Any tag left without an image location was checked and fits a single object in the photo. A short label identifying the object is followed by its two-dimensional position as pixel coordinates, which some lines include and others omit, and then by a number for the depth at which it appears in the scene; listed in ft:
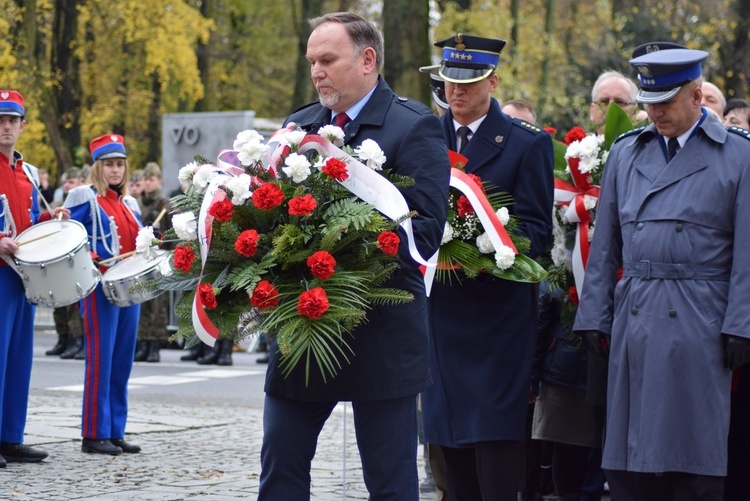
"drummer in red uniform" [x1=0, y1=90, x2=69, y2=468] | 47.73
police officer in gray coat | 30.31
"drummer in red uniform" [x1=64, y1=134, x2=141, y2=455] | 50.68
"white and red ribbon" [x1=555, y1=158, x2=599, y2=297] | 37.80
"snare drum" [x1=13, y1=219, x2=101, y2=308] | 47.41
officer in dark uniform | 34.25
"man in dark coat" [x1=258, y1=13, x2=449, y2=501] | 26.07
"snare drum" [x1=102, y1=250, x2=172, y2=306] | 49.92
